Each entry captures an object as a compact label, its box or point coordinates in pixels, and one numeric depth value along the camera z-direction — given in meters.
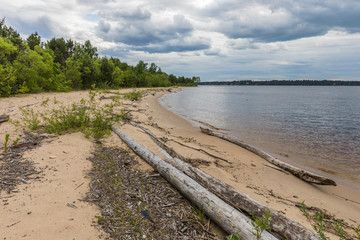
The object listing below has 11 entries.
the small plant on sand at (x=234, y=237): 3.16
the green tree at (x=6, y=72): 17.90
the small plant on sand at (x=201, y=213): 3.72
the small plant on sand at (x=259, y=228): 2.90
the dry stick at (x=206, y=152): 7.86
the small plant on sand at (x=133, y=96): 25.80
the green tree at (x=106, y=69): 39.75
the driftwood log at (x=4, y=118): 9.29
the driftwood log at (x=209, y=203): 3.28
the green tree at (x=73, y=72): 30.25
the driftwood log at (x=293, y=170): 6.29
